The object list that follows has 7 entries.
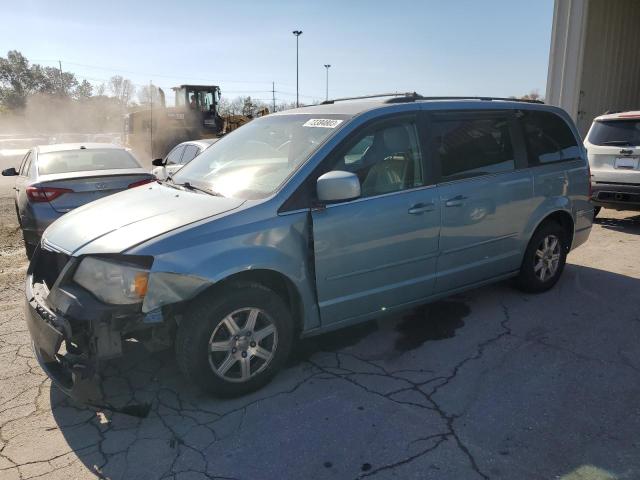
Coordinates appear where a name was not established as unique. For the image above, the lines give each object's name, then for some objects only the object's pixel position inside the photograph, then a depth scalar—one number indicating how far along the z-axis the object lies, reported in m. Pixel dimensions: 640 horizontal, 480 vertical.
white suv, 7.48
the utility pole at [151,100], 18.33
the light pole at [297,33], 40.22
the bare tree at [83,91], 66.19
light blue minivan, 2.84
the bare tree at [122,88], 72.88
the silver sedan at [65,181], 5.84
